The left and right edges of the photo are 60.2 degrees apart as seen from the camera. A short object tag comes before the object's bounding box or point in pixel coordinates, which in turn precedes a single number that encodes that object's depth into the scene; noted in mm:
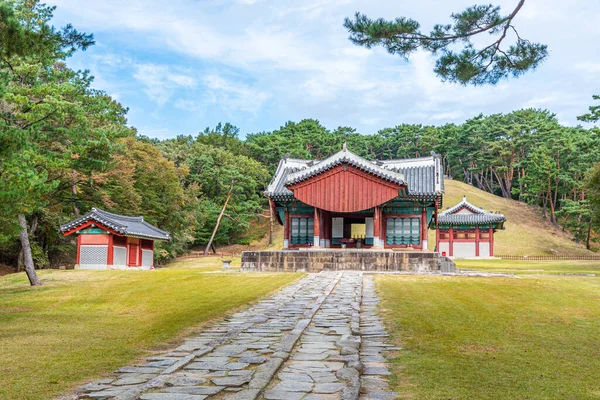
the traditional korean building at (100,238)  29750
